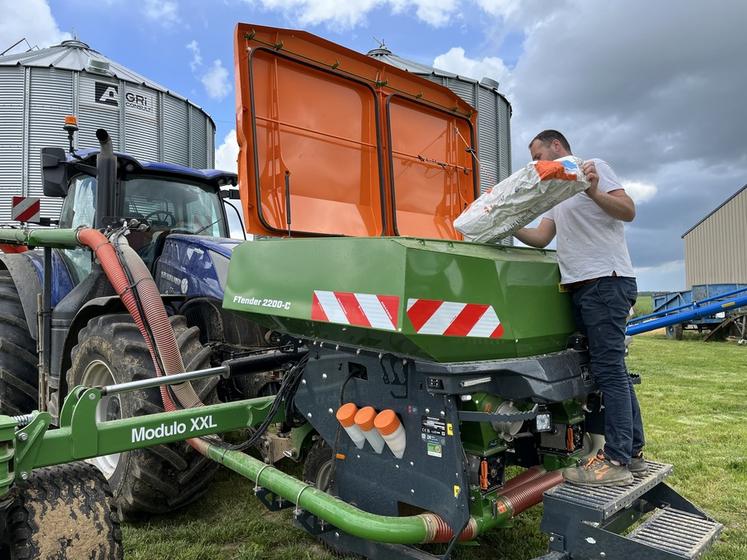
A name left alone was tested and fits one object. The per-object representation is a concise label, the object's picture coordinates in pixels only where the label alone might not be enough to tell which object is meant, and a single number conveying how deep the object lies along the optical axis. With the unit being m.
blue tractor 3.29
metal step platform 2.20
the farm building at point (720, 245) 24.84
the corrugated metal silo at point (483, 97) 12.50
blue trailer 16.52
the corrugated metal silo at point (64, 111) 11.91
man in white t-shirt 2.63
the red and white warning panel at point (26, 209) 5.58
